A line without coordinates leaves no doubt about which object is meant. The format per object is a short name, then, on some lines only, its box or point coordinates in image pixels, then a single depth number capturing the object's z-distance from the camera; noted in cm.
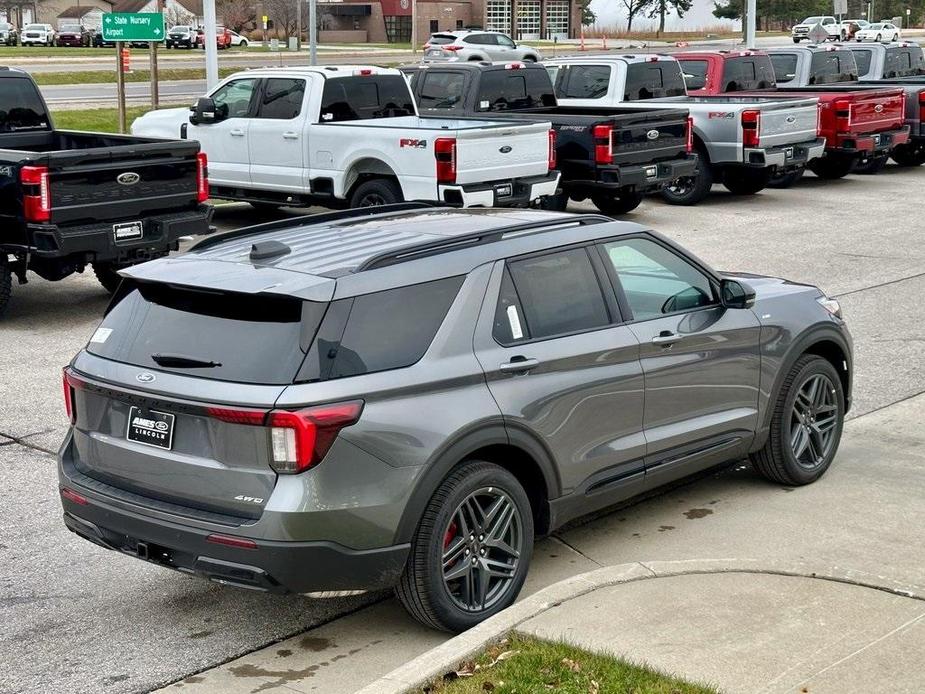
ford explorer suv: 504
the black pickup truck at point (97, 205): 1132
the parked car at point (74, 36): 8019
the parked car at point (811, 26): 7232
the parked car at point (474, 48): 5178
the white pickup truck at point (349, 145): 1512
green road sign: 2206
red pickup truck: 2153
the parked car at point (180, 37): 7488
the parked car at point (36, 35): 7869
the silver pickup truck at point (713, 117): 1944
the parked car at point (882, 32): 7756
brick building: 9994
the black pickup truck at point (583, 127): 1728
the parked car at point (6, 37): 8156
